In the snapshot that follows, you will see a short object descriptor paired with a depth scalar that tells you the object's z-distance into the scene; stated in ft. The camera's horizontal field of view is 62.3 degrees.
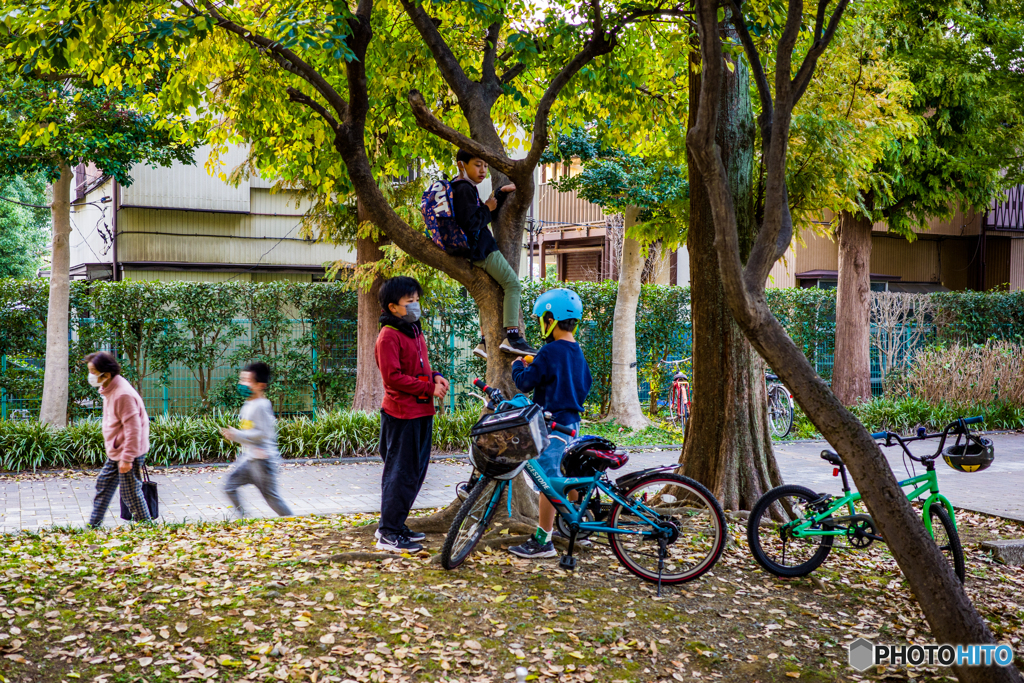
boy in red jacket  18.63
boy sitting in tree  19.88
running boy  23.44
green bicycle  18.58
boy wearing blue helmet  18.81
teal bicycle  17.35
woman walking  23.02
